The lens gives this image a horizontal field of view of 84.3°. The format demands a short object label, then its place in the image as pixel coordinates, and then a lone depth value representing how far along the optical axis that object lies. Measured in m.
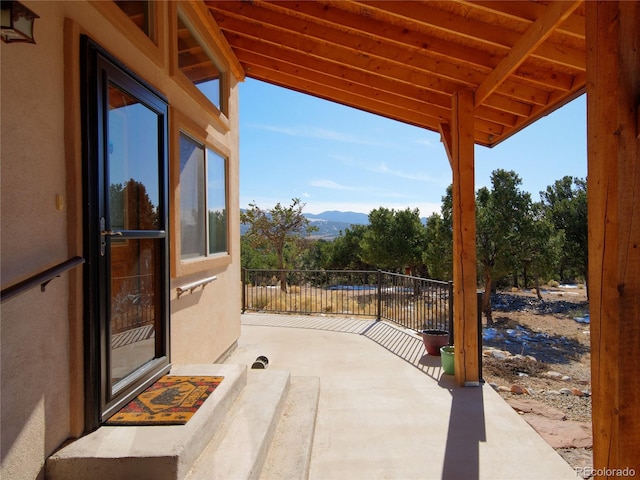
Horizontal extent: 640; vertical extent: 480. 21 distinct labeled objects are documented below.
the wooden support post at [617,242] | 1.30
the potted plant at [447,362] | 3.88
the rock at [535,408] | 3.27
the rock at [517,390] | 4.10
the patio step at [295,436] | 2.04
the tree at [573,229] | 15.65
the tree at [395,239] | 17.70
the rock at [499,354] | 6.27
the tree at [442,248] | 12.61
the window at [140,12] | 2.24
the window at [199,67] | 3.09
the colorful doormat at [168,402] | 1.90
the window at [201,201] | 3.04
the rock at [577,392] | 4.54
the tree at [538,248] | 11.97
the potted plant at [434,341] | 4.45
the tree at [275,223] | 15.38
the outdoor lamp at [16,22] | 1.21
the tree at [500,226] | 11.70
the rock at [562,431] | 2.69
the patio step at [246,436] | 1.76
